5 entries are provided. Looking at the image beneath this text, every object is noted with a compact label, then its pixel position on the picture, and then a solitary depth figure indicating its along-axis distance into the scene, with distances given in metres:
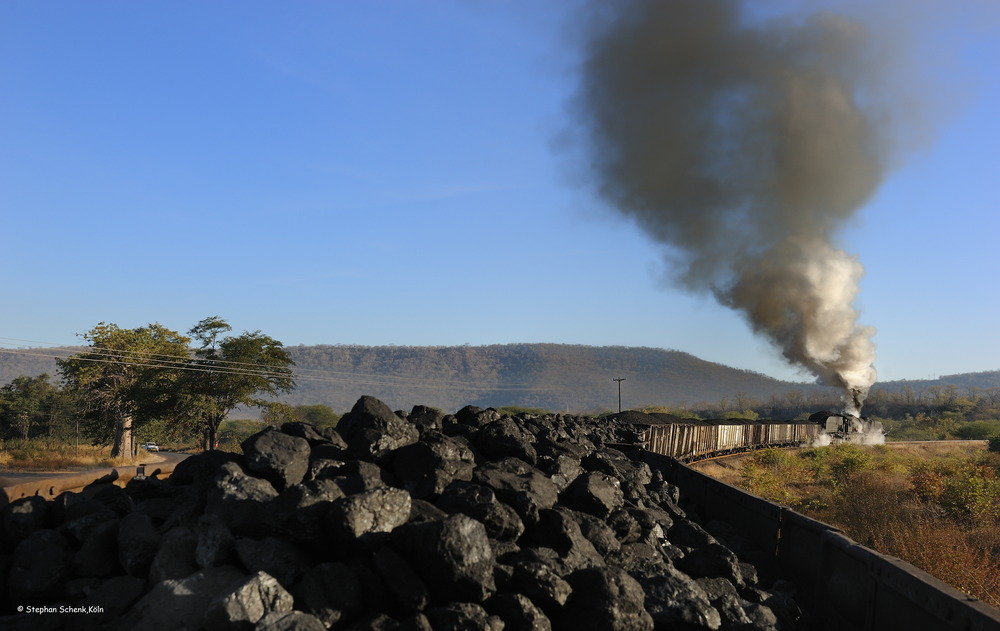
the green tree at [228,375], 44.03
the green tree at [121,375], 45.22
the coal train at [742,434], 25.99
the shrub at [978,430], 53.56
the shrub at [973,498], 16.03
